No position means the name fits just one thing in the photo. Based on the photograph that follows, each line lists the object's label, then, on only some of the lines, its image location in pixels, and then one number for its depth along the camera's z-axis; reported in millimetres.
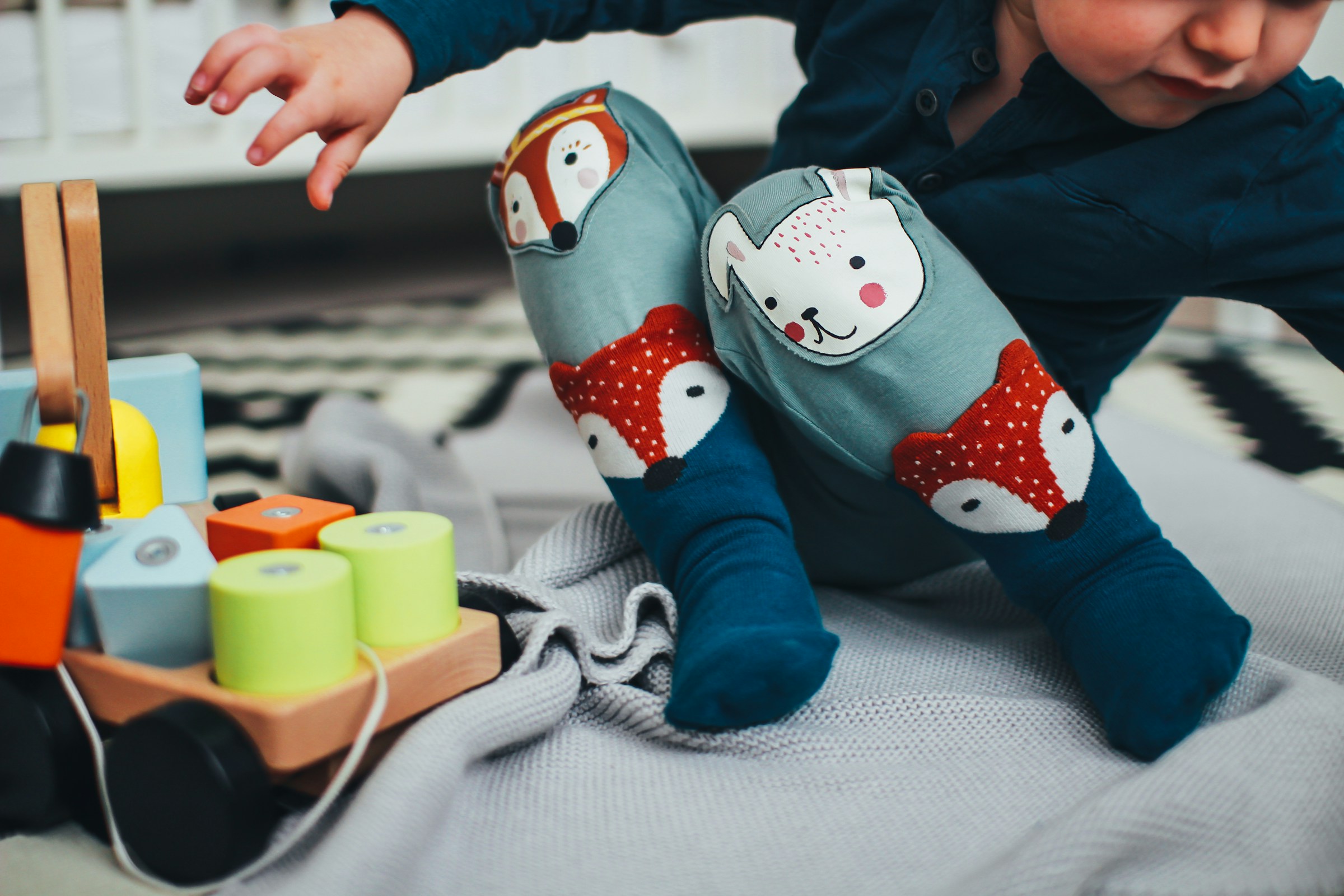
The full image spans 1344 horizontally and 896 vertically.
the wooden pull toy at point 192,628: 392
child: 480
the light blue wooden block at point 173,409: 554
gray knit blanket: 403
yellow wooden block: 517
